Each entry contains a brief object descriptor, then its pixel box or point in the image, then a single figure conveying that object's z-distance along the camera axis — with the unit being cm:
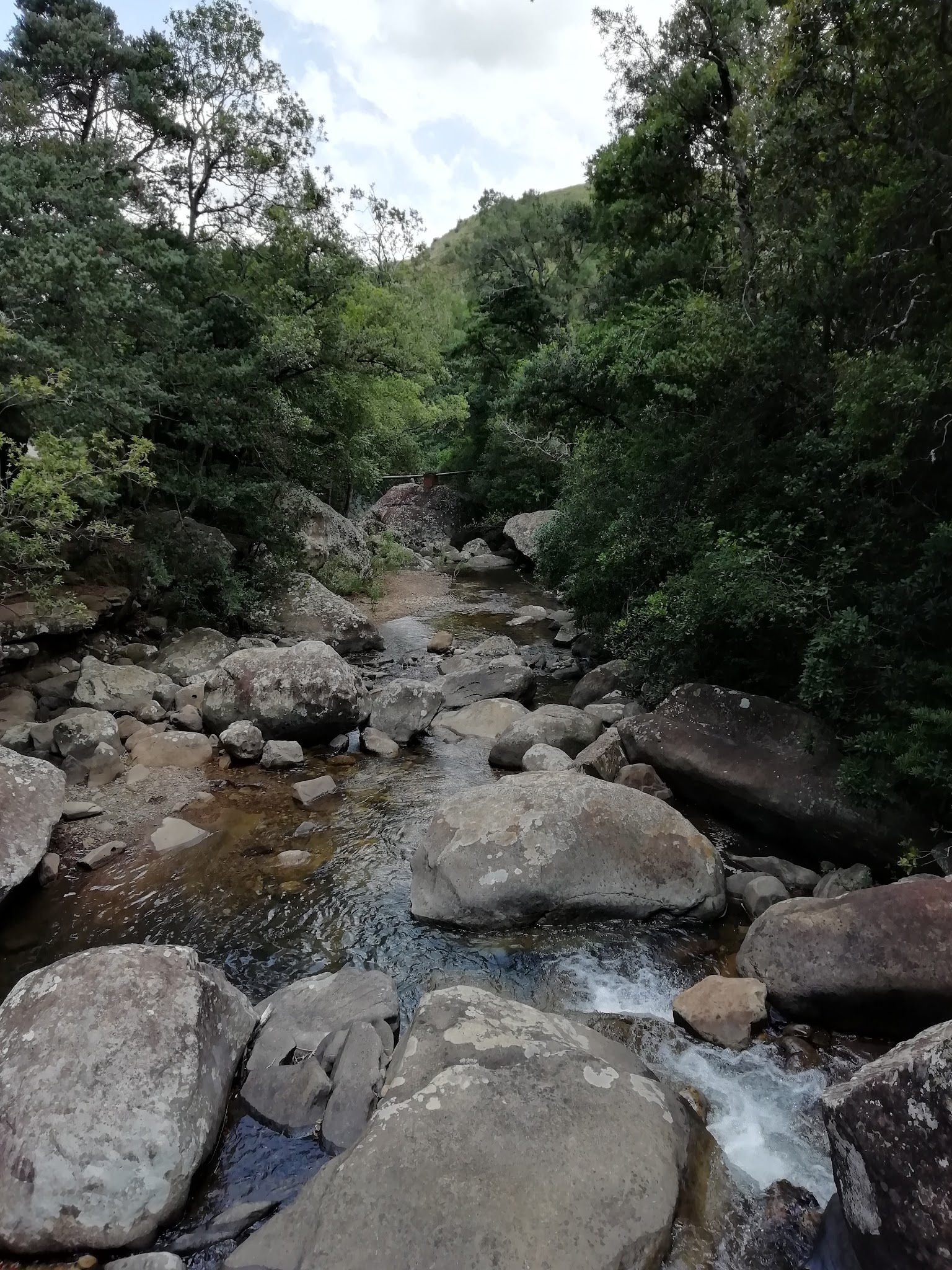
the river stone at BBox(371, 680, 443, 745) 1102
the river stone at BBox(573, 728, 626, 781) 879
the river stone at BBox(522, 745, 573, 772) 916
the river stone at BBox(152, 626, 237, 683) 1284
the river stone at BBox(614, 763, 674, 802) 845
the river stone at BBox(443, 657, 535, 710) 1248
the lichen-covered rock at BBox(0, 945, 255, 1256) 371
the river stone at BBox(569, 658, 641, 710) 1207
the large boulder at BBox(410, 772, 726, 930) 643
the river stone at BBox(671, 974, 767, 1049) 510
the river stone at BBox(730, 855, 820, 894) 695
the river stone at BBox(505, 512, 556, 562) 2642
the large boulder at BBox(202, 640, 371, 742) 1055
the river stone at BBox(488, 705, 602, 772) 995
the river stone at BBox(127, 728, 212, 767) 989
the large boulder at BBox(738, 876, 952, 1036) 490
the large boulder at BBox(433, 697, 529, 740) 1120
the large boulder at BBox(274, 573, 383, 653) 1647
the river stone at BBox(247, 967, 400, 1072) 484
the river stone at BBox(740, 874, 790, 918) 654
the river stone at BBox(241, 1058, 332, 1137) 445
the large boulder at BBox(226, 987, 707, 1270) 338
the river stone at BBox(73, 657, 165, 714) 1096
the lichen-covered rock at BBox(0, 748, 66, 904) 649
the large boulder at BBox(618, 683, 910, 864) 711
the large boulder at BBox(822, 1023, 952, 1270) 305
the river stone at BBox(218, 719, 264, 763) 1005
